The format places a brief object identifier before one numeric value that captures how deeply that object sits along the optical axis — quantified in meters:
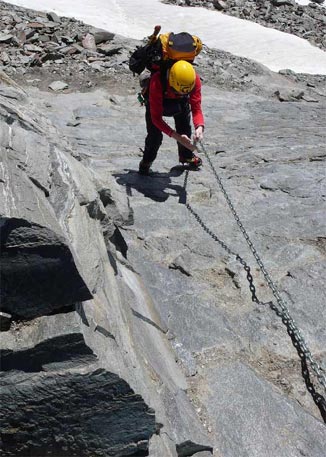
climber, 7.34
